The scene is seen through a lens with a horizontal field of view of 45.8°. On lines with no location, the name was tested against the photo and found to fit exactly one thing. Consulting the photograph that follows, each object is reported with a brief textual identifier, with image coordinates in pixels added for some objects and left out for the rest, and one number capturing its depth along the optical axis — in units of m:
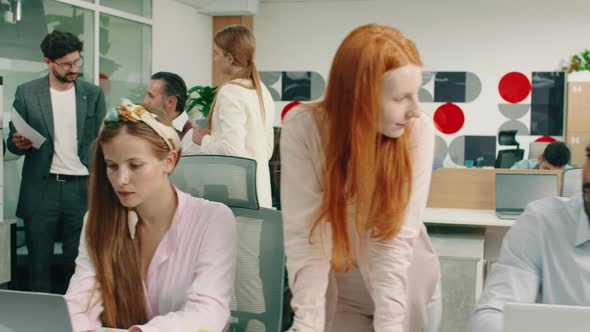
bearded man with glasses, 3.72
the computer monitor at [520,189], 3.91
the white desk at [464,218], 3.59
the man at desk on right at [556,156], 4.38
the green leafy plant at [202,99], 8.23
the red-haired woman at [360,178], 1.39
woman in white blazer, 2.83
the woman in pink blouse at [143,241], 1.63
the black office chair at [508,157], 7.21
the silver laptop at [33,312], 1.10
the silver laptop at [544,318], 0.95
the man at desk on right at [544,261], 1.39
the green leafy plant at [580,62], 8.20
